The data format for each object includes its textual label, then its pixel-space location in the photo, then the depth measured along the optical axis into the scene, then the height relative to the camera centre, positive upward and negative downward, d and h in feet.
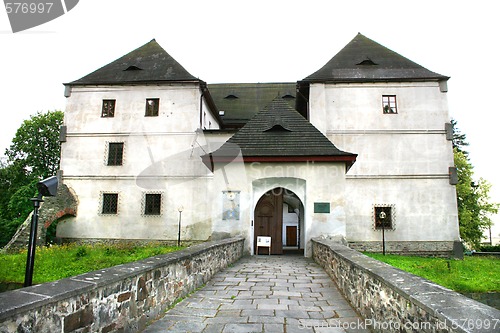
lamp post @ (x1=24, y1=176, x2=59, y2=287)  13.91 -0.08
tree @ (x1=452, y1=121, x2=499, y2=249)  89.30 +2.96
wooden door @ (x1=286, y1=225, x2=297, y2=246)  86.53 -5.46
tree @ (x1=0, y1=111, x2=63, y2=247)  91.81 +14.10
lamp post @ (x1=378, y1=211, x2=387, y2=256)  53.24 -0.65
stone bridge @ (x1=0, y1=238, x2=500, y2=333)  8.49 -3.37
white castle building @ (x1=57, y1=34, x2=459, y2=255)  57.26 +11.38
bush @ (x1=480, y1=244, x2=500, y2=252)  100.69 -9.17
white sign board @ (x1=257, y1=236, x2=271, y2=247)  41.65 -3.40
